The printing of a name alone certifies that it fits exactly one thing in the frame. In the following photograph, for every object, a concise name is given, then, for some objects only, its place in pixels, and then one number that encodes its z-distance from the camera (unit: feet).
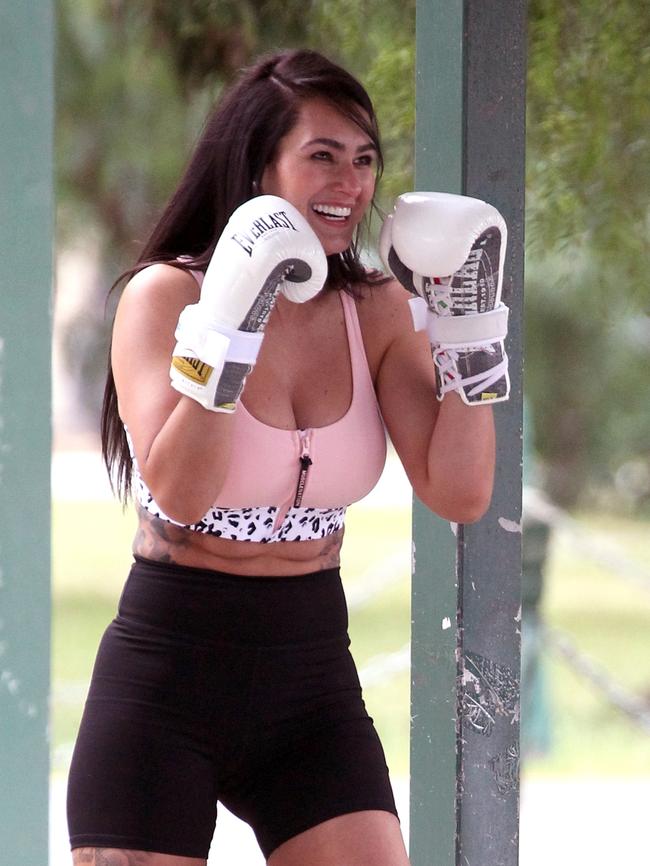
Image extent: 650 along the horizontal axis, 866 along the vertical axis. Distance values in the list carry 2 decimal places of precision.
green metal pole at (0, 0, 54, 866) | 30.64
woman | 29.26
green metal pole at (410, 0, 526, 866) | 30.07
